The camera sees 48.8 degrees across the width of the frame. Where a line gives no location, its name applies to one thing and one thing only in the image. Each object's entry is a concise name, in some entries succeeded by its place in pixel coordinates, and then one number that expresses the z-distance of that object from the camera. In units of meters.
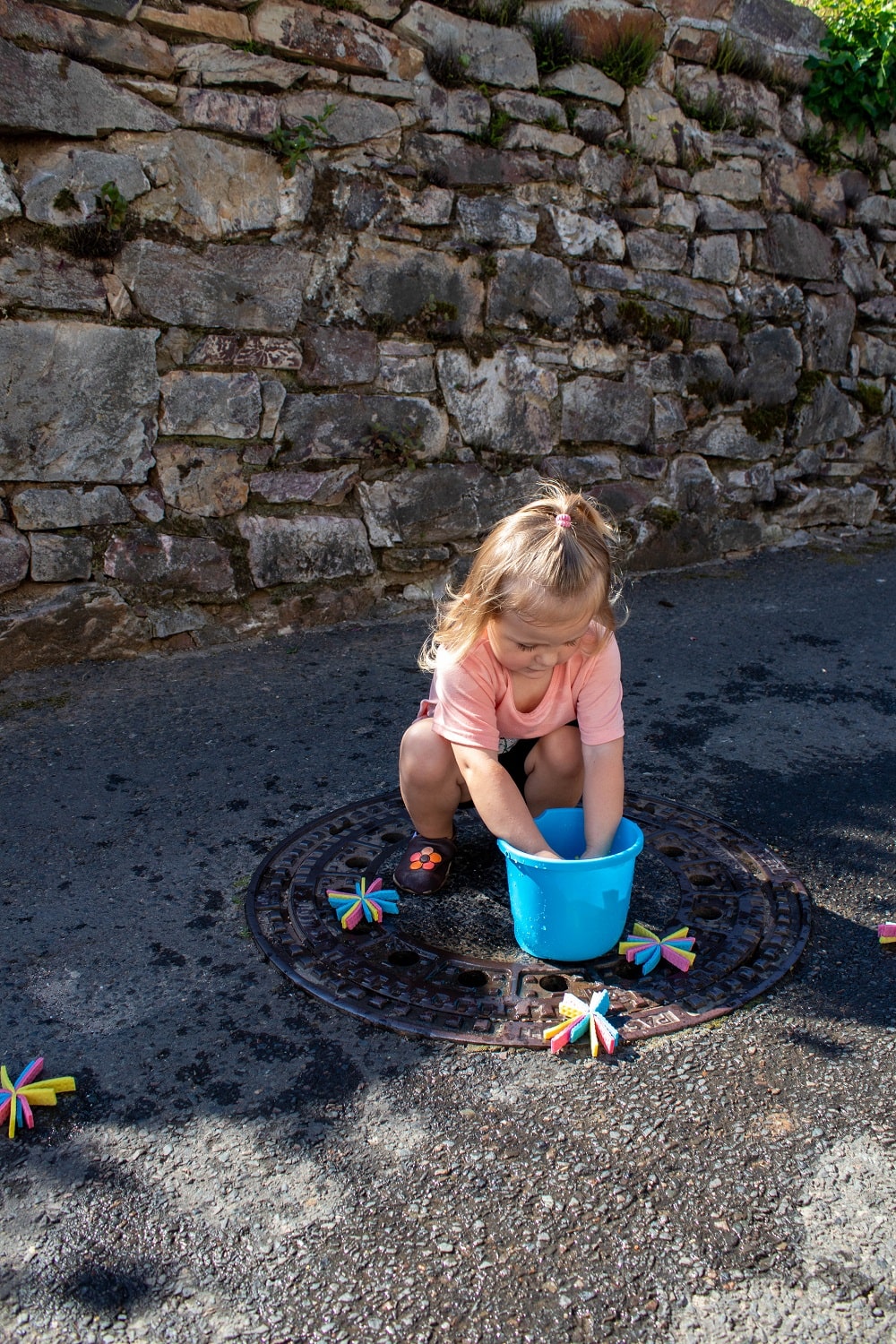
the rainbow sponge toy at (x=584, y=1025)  1.83
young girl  2.00
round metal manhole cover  1.94
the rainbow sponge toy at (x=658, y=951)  2.04
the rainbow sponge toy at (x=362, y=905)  2.18
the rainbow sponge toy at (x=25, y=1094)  1.66
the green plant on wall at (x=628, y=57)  4.44
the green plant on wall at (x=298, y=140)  3.62
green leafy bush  5.02
